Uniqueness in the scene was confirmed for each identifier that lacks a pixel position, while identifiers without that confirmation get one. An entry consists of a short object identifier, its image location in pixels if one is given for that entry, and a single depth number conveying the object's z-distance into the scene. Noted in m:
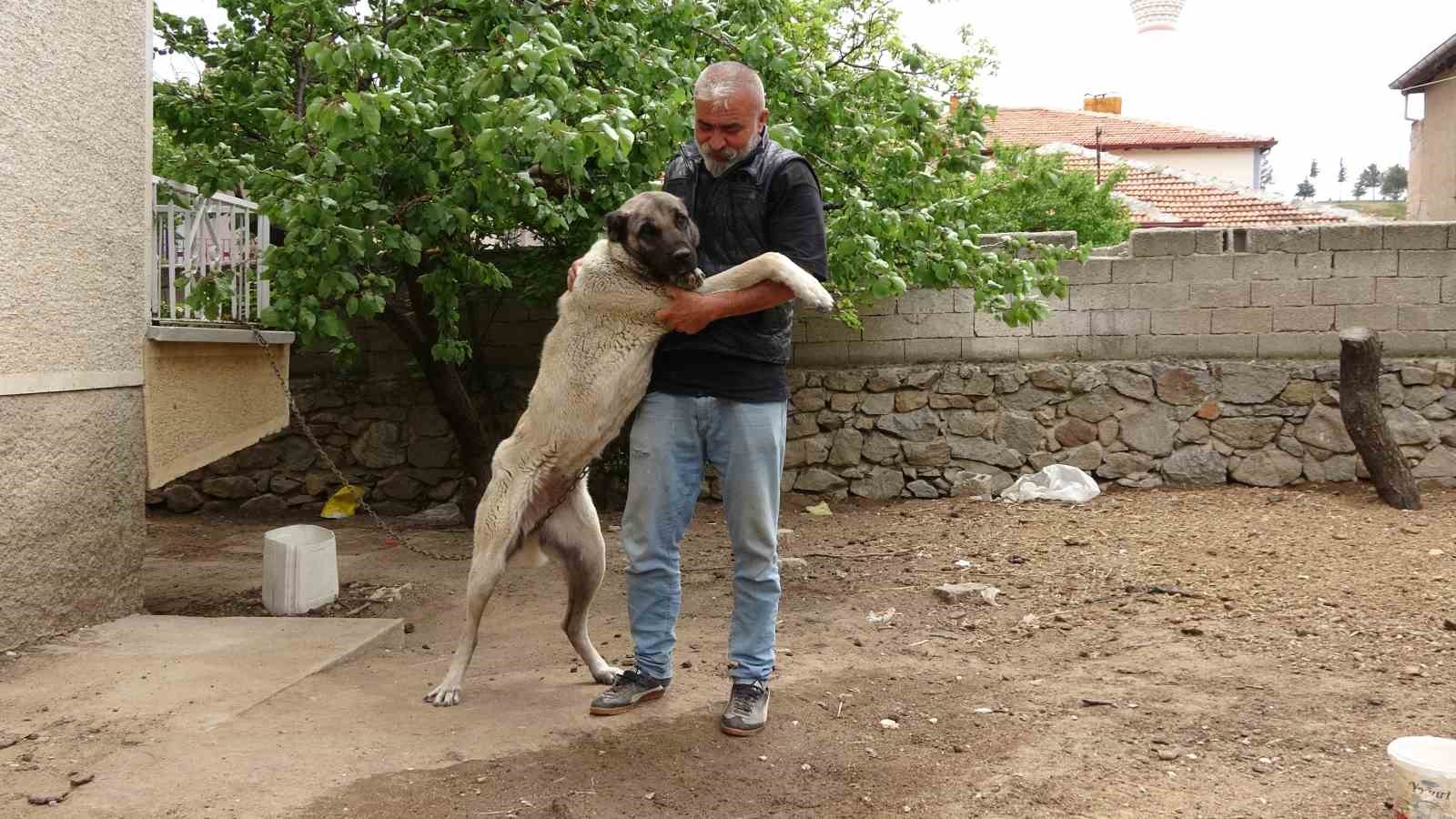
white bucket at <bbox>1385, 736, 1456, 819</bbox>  2.59
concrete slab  3.86
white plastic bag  8.41
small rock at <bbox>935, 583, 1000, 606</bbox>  5.87
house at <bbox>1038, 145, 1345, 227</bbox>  18.33
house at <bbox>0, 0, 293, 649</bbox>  4.44
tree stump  7.61
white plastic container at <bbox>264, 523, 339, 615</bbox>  5.71
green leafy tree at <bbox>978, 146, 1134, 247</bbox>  15.08
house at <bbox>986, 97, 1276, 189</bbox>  26.55
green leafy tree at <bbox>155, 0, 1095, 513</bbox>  4.82
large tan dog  3.44
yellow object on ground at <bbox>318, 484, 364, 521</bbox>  9.05
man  3.52
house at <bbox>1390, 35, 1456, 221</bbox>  20.45
